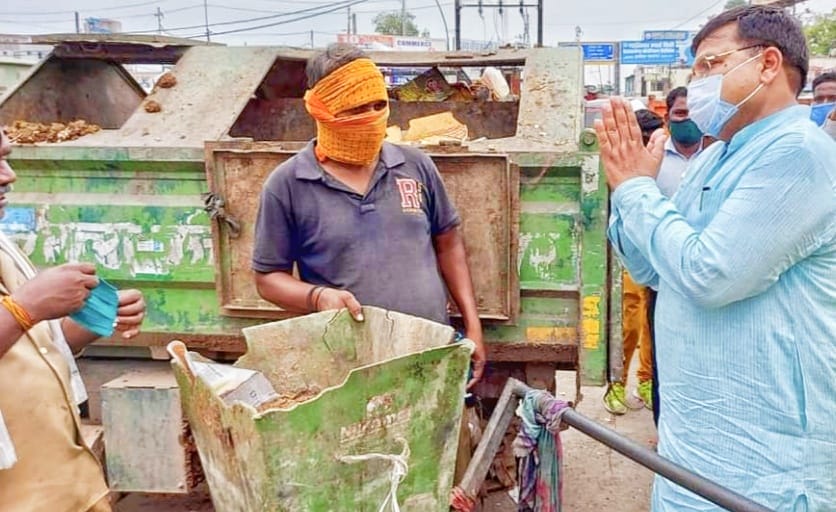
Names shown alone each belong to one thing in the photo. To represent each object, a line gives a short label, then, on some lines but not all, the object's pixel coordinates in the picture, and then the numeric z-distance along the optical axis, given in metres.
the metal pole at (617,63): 32.41
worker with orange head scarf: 2.38
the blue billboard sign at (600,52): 32.53
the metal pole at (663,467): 1.54
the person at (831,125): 4.33
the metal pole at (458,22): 9.05
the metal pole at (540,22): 7.02
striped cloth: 2.04
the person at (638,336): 4.36
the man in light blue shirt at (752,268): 1.52
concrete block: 2.85
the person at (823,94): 5.61
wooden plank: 2.07
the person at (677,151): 3.62
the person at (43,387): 1.62
